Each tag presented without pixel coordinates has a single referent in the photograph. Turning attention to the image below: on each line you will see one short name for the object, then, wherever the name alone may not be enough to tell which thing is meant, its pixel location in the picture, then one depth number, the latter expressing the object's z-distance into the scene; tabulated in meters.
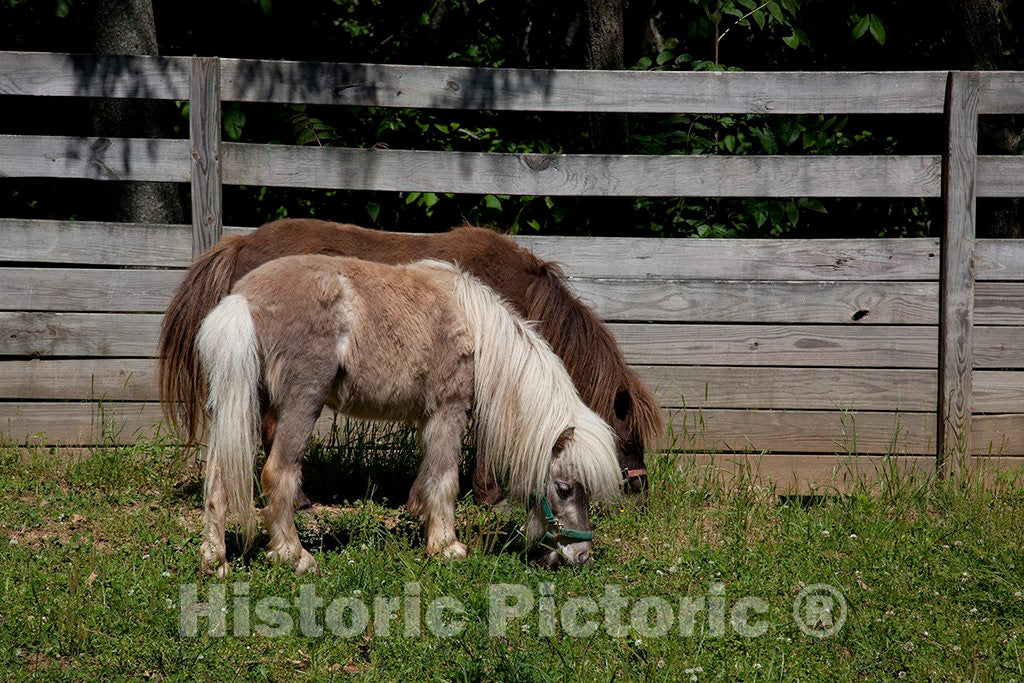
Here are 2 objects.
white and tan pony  8.38
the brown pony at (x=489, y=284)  10.42
